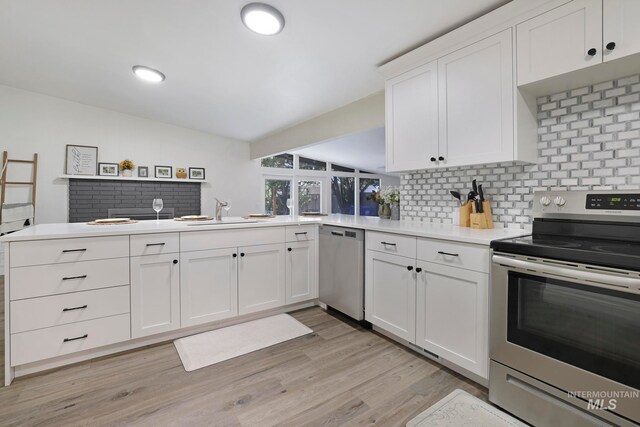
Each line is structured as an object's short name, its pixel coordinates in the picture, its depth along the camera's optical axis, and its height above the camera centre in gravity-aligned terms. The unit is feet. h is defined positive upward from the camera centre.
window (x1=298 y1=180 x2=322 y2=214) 23.48 +1.14
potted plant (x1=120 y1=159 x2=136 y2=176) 15.70 +2.31
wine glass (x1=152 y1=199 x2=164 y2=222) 8.31 +0.19
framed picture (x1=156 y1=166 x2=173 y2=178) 16.98 +2.24
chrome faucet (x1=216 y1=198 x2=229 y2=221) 9.35 +0.11
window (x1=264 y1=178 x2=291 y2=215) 21.45 +1.34
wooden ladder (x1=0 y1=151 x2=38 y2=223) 13.56 +1.50
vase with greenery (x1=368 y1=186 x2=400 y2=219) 10.72 +0.36
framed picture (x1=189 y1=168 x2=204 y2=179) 17.98 +2.29
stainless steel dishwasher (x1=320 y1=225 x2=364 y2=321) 8.34 -1.75
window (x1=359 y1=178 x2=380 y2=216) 26.89 +1.34
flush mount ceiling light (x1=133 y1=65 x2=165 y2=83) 10.59 +4.97
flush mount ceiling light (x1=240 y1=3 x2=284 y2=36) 6.76 +4.54
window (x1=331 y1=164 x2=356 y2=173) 25.00 +3.60
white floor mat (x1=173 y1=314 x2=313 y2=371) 6.94 -3.34
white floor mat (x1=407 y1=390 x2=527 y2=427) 4.82 -3.41
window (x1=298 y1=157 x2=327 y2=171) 23.20 +3.70
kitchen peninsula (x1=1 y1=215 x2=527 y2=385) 6.05 -1.60
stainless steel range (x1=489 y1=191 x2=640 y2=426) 3.86 -1.53
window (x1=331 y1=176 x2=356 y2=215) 25.14 +1.41
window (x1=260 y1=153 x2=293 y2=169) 21.45 +3.60
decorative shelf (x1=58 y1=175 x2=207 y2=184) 14.66 +1.73
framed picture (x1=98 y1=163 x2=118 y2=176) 15.48 +2.19
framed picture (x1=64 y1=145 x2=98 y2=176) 14.89 +2.55
